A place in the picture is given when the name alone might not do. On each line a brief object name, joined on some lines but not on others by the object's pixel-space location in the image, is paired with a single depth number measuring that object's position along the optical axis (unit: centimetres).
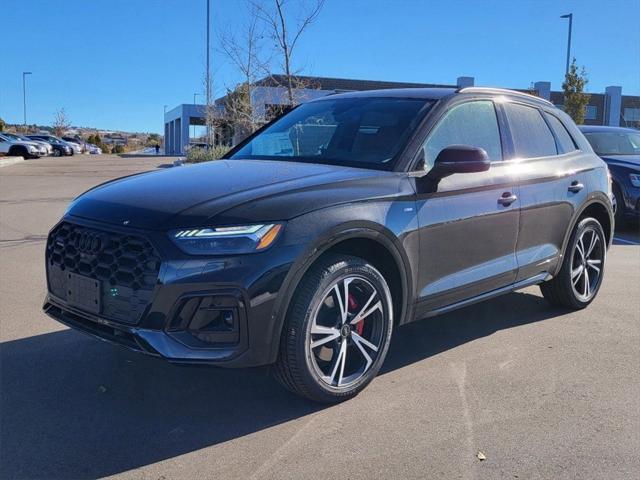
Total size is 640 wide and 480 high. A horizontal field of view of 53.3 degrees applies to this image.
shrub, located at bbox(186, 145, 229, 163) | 2284
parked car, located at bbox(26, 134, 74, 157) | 4916
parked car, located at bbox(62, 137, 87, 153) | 5582
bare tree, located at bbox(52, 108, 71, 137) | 7362
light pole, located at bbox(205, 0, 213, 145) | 2632
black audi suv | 311
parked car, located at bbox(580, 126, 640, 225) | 1030
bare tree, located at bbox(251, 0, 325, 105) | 1339
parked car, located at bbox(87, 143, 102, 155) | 6619
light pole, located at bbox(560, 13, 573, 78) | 2867
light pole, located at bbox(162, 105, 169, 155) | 7349
